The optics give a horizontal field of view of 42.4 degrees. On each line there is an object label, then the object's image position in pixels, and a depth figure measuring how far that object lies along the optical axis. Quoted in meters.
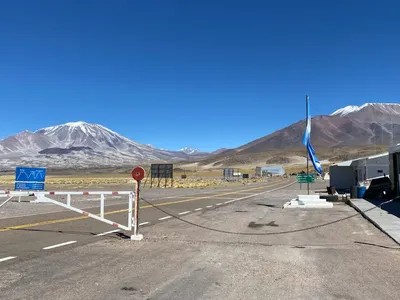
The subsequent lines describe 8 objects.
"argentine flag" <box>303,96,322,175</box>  25.27
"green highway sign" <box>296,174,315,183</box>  35.56
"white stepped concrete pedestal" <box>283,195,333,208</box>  24.16
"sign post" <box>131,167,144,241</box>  12.25
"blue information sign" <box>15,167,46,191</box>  29.12
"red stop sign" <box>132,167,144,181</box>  12.56
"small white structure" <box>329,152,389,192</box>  41.28
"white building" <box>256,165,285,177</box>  160.11
